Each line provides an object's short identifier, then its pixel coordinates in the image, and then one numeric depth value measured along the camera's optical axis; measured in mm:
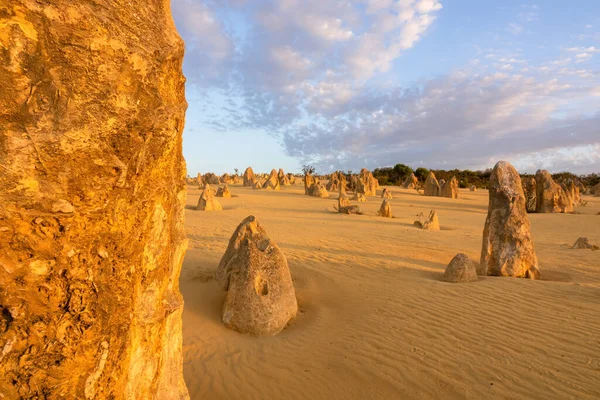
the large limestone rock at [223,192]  23562
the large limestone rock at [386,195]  25486
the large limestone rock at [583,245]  9922
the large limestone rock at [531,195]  20536
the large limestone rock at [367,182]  29028
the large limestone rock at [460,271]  6707
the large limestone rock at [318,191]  25969
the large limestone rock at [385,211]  16547
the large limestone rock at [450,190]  28453
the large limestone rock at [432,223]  13253
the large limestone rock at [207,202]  16578
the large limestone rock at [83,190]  1468
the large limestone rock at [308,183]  27422
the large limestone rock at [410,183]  36975
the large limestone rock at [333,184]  33141
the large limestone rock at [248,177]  36844
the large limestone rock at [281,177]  39375
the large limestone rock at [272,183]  31656
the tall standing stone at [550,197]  19641
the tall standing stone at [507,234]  7375
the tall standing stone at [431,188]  29609
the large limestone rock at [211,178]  47134
